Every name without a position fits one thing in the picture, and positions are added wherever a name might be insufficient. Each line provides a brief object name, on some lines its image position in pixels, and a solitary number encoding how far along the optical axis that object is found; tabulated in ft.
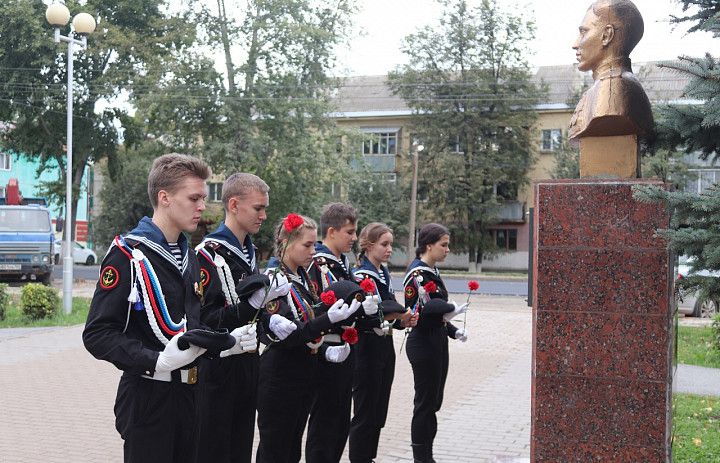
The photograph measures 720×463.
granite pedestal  16.48
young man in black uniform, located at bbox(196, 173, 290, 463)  13.67
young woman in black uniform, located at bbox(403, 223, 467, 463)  19.51
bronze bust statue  17.39
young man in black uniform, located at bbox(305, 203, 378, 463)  16.28
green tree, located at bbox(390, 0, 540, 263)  142.72
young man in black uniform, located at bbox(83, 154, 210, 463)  10.62
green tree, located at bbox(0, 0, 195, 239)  93.35
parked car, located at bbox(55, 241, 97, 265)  142.72
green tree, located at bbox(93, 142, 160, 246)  134.10
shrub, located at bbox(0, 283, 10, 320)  50.11
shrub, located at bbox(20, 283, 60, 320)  50.67
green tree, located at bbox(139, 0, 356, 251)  92.12
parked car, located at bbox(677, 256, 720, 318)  60.64
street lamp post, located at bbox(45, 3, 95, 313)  51.78
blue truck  76.07
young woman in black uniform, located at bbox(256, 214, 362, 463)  15.10
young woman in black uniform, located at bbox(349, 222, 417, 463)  18.56
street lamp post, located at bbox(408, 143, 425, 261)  116.37
